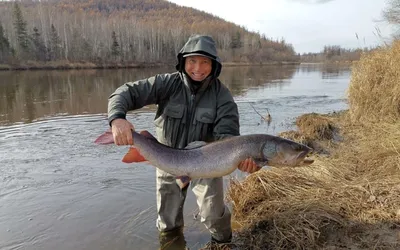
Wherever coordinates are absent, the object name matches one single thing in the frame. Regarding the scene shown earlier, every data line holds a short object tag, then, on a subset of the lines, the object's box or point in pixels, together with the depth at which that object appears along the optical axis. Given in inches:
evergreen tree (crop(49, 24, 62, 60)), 2251.1
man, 126.6
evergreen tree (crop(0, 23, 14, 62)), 1873.8
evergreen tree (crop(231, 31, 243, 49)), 4077.3
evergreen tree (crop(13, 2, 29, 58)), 2080.2
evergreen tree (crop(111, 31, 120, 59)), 2539.4
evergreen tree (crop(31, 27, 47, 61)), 2155.5
